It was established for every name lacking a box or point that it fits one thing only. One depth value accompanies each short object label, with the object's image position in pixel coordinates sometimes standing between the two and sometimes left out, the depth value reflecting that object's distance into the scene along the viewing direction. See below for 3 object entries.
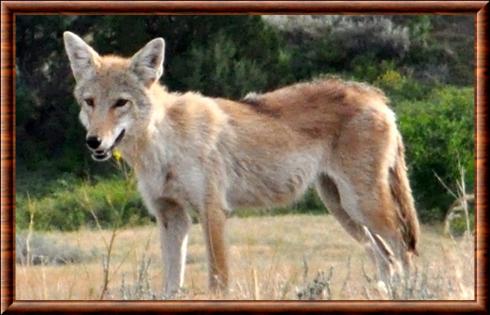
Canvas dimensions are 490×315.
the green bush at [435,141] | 14.30
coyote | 8.68
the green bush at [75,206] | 12.30
